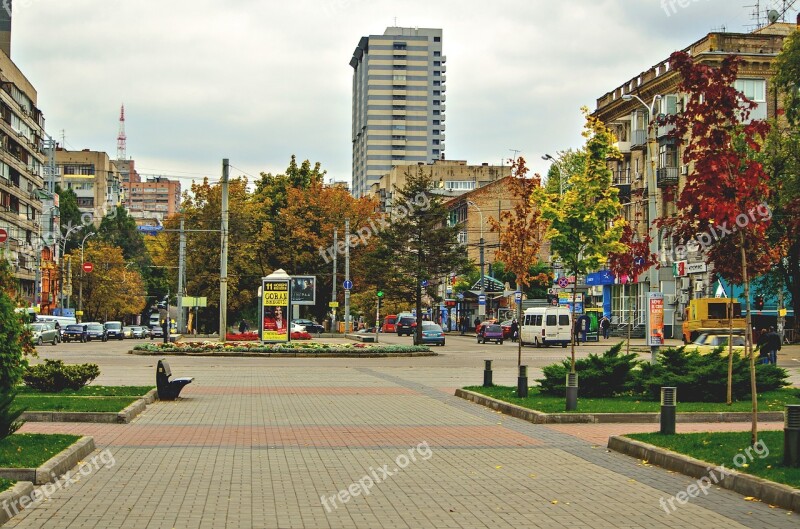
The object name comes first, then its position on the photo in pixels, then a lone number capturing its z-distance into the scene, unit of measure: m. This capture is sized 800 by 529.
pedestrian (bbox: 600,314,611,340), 68.50
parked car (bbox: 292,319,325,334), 87.88
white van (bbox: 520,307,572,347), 58.03
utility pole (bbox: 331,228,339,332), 72.50
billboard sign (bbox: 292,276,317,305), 65.94
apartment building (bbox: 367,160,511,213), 154.12
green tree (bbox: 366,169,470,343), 59.78
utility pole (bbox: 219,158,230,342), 49.75
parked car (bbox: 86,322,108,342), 73.37
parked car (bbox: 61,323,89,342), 69.88
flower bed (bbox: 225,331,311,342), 53.91
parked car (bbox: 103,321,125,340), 78.54
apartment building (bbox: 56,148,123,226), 164.38
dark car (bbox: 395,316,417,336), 80.16
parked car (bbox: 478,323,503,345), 64.50
